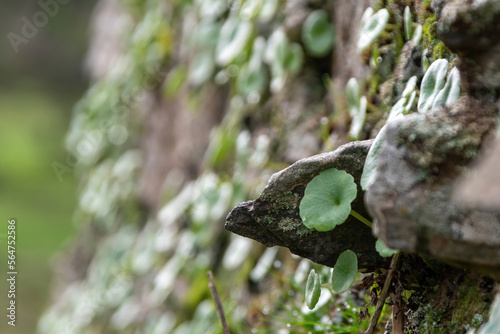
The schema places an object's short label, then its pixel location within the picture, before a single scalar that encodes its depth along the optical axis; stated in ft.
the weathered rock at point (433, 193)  2.09
